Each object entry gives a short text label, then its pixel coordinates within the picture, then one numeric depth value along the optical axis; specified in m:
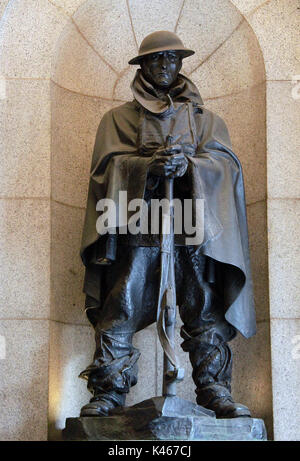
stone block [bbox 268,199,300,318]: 7.19
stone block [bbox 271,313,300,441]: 6.98
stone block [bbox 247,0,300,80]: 7.53
